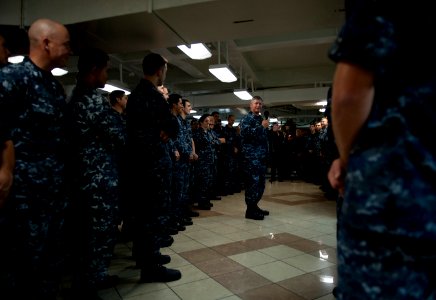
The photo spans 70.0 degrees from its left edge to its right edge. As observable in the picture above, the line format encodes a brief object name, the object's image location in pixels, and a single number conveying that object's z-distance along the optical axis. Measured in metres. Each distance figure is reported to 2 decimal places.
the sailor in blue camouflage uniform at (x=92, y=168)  2.11
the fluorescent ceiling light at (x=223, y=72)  5.68
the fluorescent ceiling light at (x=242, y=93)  8.71
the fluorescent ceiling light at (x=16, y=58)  4.69
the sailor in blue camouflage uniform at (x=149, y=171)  2.52
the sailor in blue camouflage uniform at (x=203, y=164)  5.79
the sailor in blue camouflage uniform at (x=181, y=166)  4.03
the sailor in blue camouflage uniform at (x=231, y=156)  7.79
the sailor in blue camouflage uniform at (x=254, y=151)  4.75
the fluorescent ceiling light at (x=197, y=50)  4.65
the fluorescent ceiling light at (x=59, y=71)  5.68
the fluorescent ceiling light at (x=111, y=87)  7.68
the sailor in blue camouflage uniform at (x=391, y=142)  0.79
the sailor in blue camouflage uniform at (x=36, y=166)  1.63
